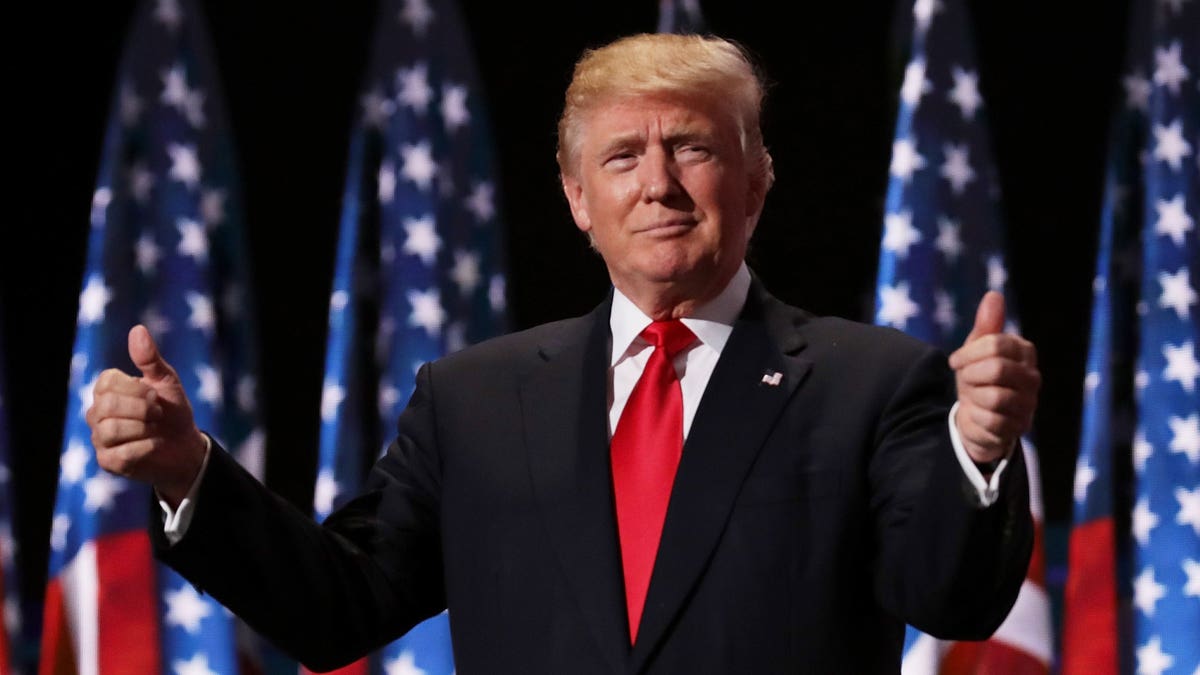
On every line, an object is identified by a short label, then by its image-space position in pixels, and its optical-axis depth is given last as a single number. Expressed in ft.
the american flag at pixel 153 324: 25.44
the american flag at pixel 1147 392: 26.61
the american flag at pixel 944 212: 26.76
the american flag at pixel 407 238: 26.99
